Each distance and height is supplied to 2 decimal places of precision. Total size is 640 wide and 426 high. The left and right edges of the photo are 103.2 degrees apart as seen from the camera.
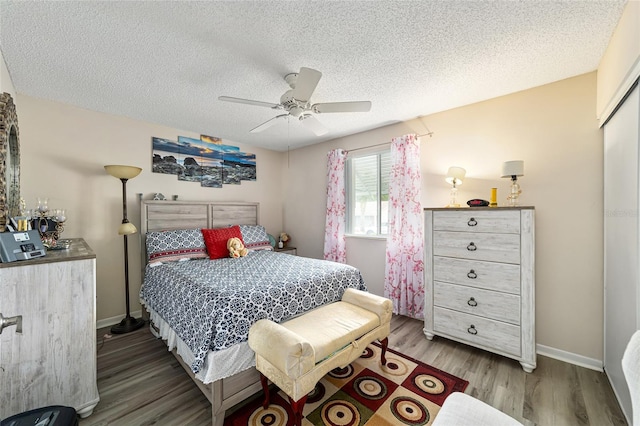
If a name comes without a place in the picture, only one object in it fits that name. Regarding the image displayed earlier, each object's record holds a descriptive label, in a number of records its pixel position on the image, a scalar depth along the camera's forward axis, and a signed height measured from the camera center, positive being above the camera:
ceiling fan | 1.71 +0.85
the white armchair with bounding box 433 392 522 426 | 1.03 -0.87
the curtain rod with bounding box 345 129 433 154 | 3.07 +0.90
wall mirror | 1.54 +0.36
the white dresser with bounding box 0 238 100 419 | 1.39 -0.73
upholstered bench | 1.44 -0.85
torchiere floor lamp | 2.70 -0.20
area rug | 1.62 -1.34
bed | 1.60 -0.68
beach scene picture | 3.41 +0.74
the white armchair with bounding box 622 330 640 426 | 0.79 -0.54
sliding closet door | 1.52 -0.20
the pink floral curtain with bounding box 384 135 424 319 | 3.10 -0.29
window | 3.60 +0.24
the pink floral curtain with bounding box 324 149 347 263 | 3.84 +0.01
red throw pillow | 3.12 -0.37
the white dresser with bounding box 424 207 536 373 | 2.08 -0.63
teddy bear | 3.14 -0.47
